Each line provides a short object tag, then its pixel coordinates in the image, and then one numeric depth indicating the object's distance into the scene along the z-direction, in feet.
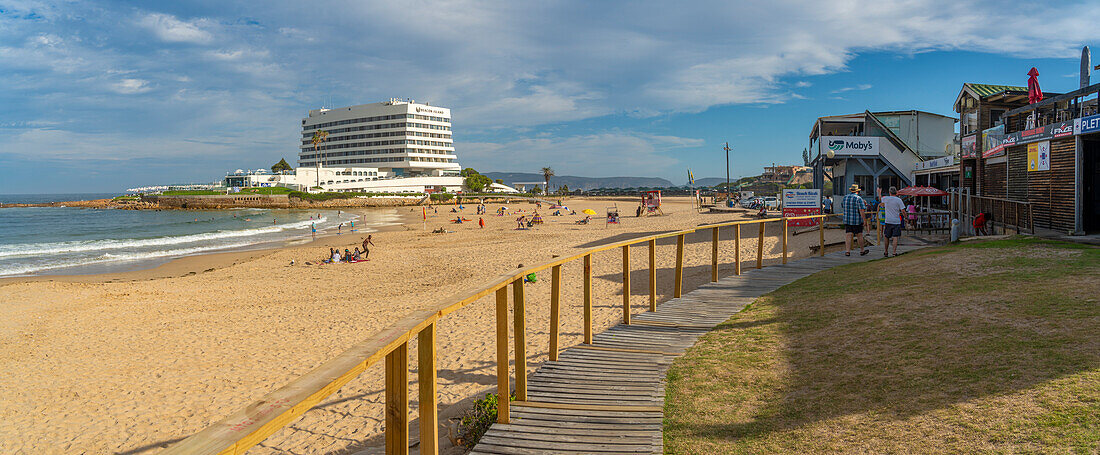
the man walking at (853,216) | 39.24
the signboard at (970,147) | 66.69
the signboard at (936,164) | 79.55
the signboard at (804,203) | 75.51
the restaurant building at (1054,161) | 42.32
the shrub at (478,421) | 15.25
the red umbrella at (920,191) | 63.72
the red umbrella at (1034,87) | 60.08
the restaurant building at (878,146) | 83.97
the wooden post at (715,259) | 29.96
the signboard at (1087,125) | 40.40
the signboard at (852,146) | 83.05
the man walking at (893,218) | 38.32
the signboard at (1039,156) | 46.52
